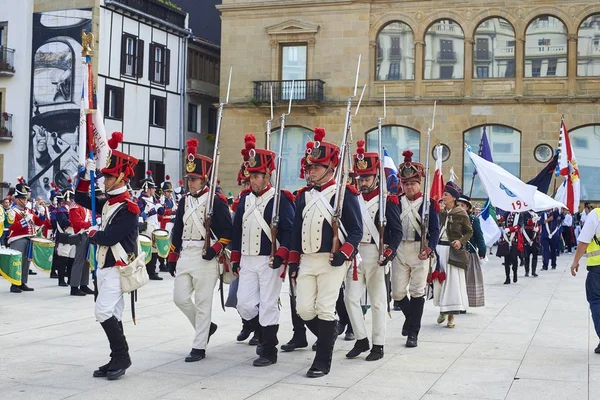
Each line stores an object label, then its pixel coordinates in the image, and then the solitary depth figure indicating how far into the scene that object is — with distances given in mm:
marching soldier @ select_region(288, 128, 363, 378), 7855
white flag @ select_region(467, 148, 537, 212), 14727
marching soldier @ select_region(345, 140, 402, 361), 8586
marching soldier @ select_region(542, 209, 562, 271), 22219
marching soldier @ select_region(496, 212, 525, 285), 17812
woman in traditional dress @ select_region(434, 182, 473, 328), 11289
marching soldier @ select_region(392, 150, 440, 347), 9664
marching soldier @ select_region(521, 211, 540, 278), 19703
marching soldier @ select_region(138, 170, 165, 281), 17297
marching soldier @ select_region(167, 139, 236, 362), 8414
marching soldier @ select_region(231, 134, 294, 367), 8344
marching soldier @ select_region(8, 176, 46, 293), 14836
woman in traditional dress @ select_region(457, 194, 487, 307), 11883
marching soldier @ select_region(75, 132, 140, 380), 7516
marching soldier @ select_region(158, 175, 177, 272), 18562
